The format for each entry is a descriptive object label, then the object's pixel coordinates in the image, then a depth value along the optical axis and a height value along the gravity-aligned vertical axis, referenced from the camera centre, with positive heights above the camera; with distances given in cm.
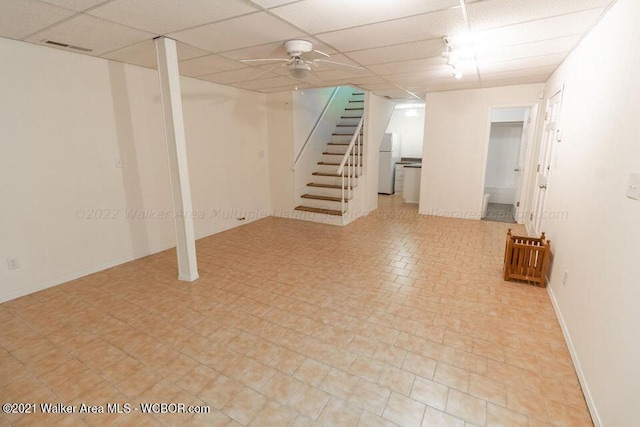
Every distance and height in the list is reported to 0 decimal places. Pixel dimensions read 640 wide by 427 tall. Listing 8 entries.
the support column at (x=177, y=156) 284 +0
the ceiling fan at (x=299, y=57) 276 +94
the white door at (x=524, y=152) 511 +3
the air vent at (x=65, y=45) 281 +104
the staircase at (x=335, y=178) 567 -47
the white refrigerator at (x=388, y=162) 817 -20
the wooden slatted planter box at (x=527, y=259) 313 -108
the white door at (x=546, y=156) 367 -3
